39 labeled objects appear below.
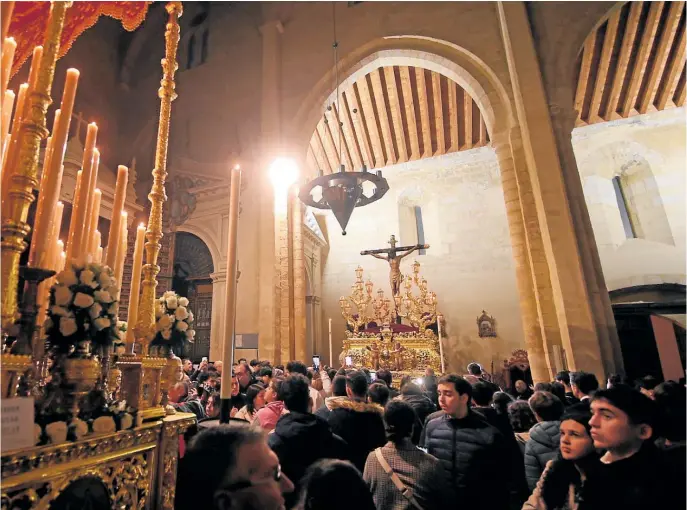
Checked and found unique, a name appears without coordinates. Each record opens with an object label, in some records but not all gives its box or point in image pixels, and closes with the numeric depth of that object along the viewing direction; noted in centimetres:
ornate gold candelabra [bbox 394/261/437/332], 838
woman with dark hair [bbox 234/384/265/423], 314
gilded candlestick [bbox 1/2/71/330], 94
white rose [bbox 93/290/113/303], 112
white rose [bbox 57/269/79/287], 111
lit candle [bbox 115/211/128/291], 154
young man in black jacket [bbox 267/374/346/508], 187
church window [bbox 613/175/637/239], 1051
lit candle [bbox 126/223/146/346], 151
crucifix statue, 911
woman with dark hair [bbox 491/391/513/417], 299
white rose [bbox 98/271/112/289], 115
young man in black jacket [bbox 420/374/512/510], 204
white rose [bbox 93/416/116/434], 104
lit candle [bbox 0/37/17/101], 128
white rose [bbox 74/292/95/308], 107
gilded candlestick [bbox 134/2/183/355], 143
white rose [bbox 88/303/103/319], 108
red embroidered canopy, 244
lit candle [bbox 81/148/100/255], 140
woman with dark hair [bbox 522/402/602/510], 145
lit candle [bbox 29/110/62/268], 107
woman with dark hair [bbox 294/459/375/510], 97
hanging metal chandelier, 493
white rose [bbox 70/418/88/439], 97
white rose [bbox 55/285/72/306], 107
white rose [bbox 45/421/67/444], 91
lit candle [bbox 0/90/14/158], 126
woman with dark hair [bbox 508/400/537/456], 285
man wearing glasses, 86
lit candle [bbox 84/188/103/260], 148
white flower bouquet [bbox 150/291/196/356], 149
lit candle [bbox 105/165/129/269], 149
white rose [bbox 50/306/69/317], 105
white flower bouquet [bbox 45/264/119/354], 106
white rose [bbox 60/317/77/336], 104
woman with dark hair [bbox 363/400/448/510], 161
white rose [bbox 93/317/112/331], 108
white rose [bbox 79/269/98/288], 112
